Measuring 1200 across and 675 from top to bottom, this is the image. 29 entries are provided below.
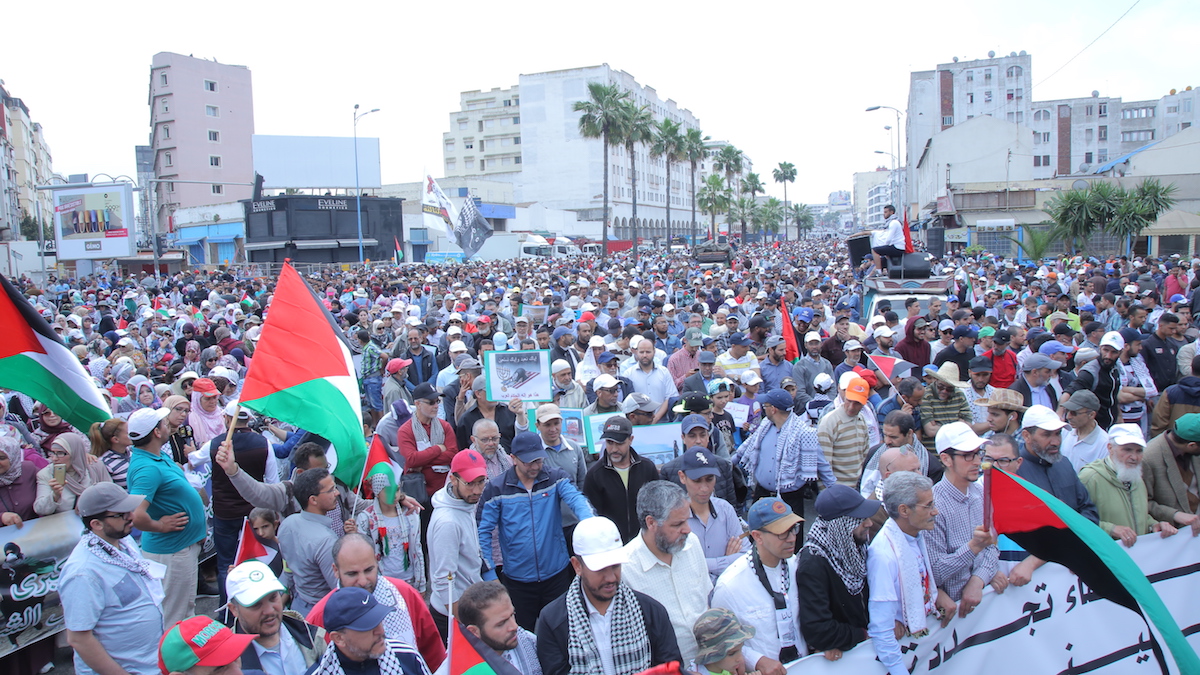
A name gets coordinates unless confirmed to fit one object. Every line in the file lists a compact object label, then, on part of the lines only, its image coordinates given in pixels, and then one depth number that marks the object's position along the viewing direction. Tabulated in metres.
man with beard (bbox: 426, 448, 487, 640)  4.55
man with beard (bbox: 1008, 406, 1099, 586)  4.87
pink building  74.12
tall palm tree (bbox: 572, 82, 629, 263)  52.62
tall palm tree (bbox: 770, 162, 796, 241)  124.56
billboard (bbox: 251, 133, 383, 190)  59.22
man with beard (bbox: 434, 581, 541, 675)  3.33
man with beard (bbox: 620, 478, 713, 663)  3.74
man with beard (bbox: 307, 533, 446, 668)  3.66
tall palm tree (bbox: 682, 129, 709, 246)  71.25
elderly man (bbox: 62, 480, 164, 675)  3.87
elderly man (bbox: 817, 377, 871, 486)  6.07
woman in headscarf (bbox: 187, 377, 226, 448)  7.15
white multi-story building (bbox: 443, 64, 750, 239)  91.31
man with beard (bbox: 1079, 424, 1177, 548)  4.90
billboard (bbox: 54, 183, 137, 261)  45.06
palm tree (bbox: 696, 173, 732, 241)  85.06
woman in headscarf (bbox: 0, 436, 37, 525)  5.12
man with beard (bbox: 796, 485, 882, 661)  3.69
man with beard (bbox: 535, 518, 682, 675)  3.34
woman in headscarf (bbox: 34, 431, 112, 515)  5.34
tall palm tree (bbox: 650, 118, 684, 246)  67.18
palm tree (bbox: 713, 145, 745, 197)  88.12
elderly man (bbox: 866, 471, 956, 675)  3.77
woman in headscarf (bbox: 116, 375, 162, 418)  8.28
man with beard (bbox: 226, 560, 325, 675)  3.38
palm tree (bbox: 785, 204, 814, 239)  148.38
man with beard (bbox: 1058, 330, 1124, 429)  7.50
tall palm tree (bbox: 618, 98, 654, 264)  53.47
